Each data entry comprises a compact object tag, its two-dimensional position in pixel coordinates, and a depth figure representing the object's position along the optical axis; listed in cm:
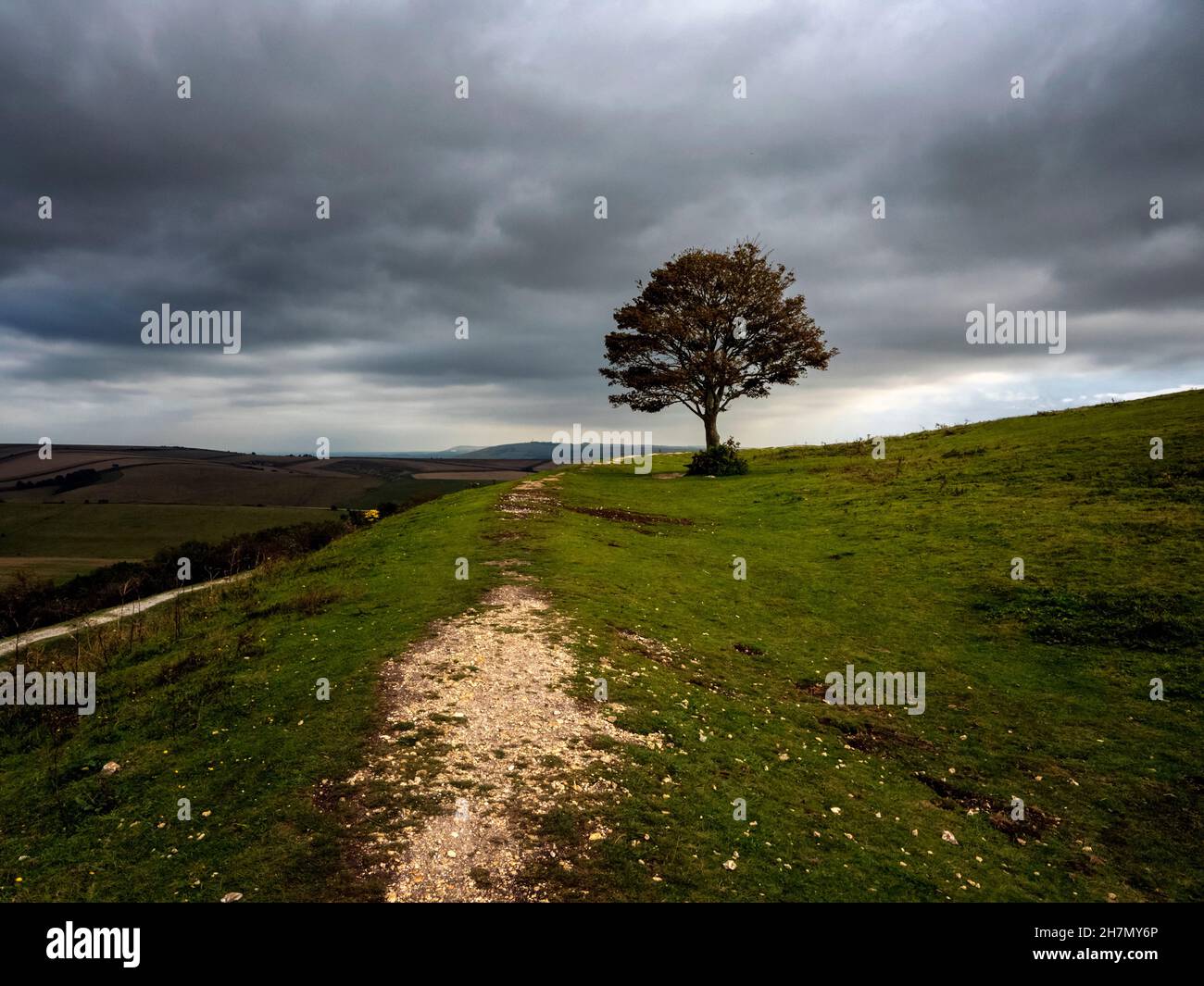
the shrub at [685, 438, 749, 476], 5188
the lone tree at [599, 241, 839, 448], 5269
